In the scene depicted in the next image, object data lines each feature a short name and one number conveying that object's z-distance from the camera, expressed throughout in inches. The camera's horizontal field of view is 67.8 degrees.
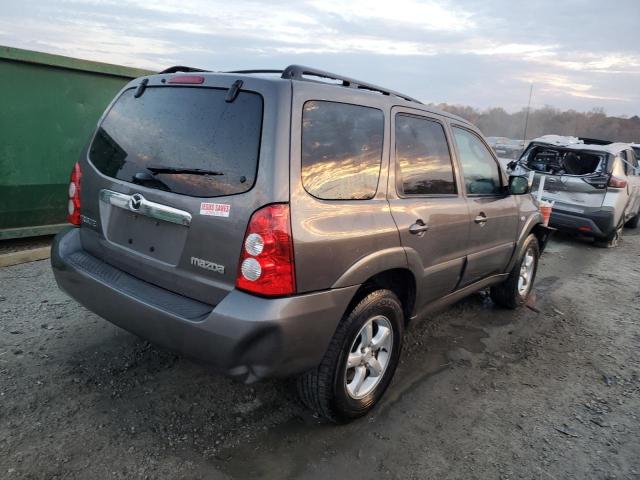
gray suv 83.5
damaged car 297.0
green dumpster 184.4
